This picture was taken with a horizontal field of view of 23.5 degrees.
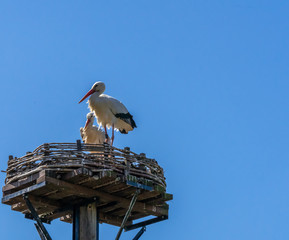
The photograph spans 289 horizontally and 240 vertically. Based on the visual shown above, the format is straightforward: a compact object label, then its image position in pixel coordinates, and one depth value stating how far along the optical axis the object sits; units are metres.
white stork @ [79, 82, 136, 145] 18.47
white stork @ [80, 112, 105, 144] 19.19
